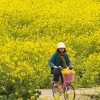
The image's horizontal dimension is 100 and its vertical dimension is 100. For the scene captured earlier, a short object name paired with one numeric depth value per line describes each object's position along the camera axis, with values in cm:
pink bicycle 1692
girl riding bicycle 1783
